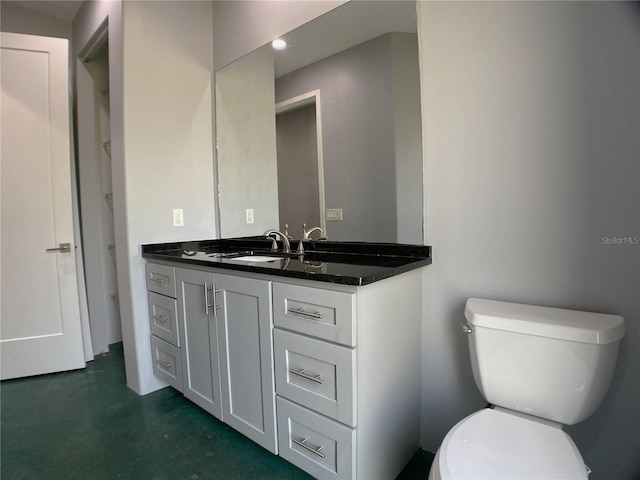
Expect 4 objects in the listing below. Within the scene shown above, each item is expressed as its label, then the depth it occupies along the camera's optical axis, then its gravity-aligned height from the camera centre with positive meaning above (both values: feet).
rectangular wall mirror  4.83 +1.62
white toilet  2.67 -1.80
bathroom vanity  3.63 -1.69
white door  7.09 +0.38
